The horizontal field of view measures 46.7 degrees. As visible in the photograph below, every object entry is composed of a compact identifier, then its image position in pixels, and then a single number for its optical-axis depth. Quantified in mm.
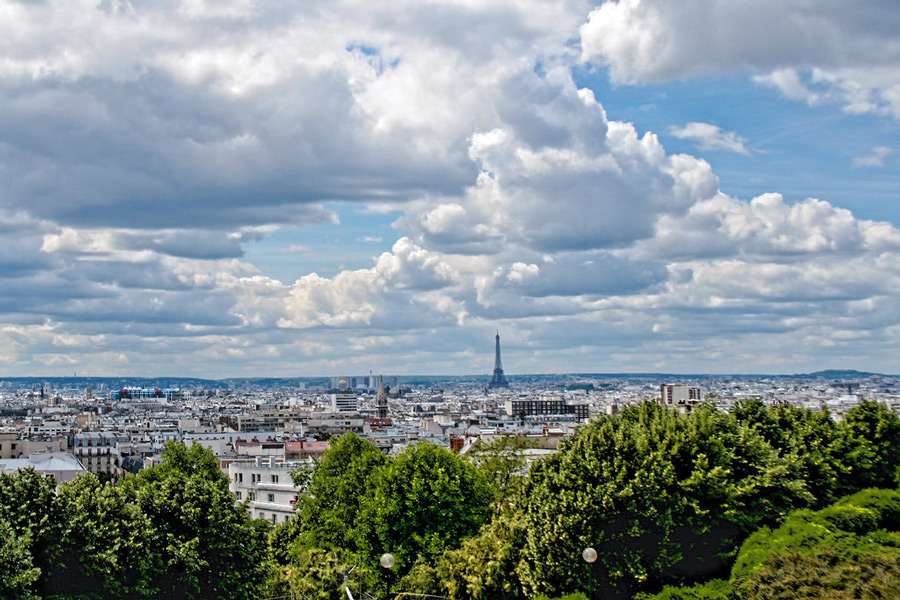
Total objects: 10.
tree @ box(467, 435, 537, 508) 64312
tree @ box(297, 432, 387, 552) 54906
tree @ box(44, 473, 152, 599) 41875
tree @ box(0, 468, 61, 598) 39219
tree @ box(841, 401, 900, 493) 51656
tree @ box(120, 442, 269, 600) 44656
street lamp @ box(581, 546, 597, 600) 30344
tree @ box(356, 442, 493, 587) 51281
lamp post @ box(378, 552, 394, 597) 34575
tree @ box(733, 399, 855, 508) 48603
